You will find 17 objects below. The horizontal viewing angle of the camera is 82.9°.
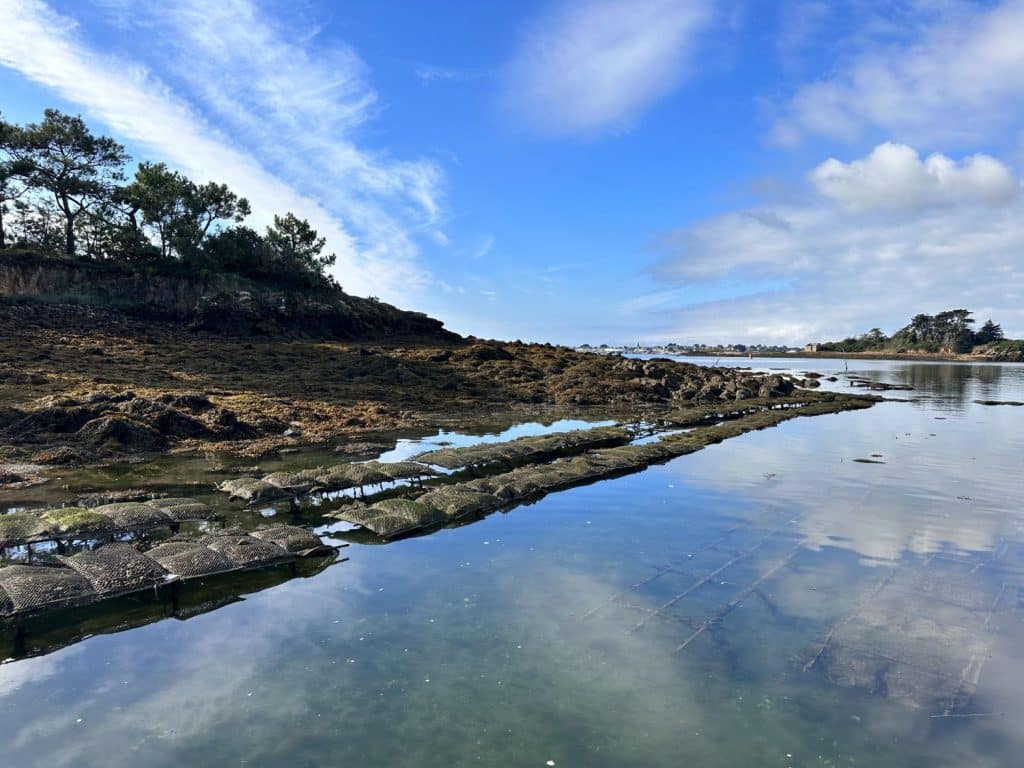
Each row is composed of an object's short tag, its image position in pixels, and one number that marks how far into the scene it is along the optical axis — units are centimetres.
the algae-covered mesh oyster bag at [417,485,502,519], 1353
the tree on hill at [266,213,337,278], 5694
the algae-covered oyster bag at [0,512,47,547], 1019
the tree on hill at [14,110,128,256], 4506
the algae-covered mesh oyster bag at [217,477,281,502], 1362
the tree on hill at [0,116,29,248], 4378
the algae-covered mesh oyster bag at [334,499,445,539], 1217
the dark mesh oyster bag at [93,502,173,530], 1116
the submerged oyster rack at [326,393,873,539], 1261
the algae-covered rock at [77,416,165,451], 1825
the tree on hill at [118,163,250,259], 4825
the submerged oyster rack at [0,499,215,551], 1034
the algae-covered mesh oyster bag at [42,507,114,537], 1047
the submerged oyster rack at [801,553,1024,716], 704
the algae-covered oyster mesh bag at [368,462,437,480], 1563
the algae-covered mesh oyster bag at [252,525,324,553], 1059
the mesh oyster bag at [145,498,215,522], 1181
